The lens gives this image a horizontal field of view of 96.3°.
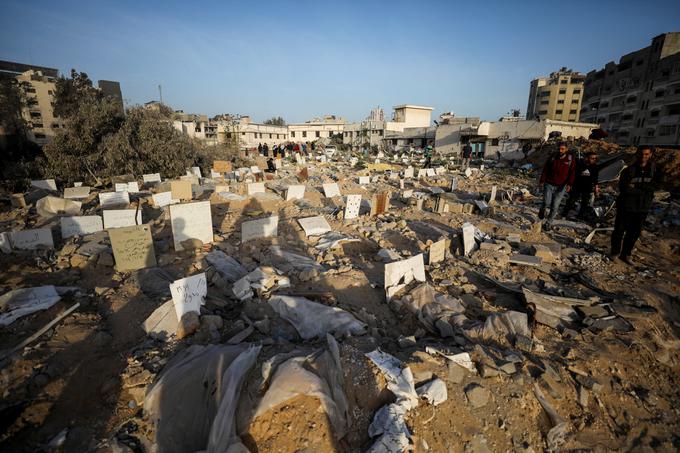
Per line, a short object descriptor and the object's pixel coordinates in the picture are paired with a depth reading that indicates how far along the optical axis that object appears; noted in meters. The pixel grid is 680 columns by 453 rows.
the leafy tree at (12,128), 18.96
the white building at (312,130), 46.88
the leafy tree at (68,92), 22.45
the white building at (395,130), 34.41
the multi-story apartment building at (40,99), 36.00
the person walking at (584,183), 6.96
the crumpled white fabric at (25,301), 3.34
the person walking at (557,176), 5.95
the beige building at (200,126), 32.46
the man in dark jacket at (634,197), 4.54
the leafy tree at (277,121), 65.19
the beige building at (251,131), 36.47
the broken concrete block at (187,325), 3.08
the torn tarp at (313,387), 2.05
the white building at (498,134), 24.31
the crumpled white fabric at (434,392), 2.23
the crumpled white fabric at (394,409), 1.90
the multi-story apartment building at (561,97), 52.47
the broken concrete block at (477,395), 2.29
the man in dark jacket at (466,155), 17.06
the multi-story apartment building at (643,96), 29.95
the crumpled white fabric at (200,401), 1.92
